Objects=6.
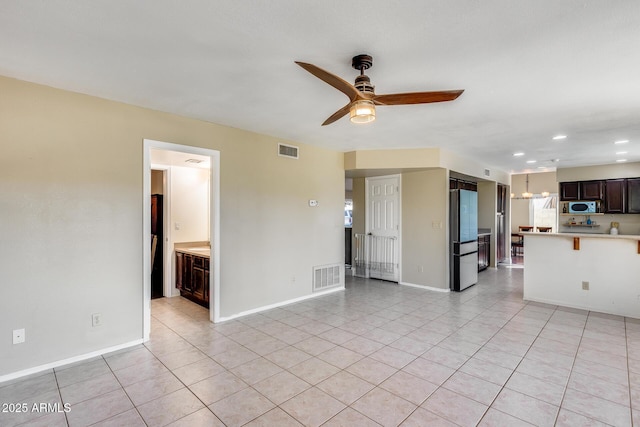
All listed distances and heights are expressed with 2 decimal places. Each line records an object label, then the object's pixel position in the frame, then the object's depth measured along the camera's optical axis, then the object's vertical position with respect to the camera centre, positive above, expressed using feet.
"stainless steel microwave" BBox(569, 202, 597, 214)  23.25 +0.75
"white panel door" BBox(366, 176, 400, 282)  20.43 -0.52
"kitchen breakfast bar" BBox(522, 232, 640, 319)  13.99 -2.64
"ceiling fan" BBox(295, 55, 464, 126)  7.09 +2.90
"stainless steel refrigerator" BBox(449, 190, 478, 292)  18.43 -1.37
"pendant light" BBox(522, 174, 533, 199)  32.54 +2.41
